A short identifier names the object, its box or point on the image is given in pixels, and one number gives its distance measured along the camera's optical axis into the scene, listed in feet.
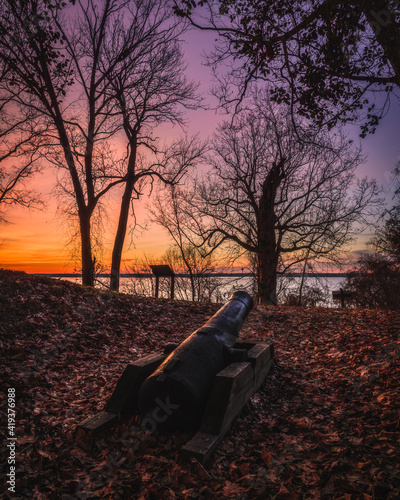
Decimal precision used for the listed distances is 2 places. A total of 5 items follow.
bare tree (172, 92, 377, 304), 61.26
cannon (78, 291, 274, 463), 13.58
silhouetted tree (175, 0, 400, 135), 20.97
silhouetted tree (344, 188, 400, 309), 69.92
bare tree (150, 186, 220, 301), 76.41
